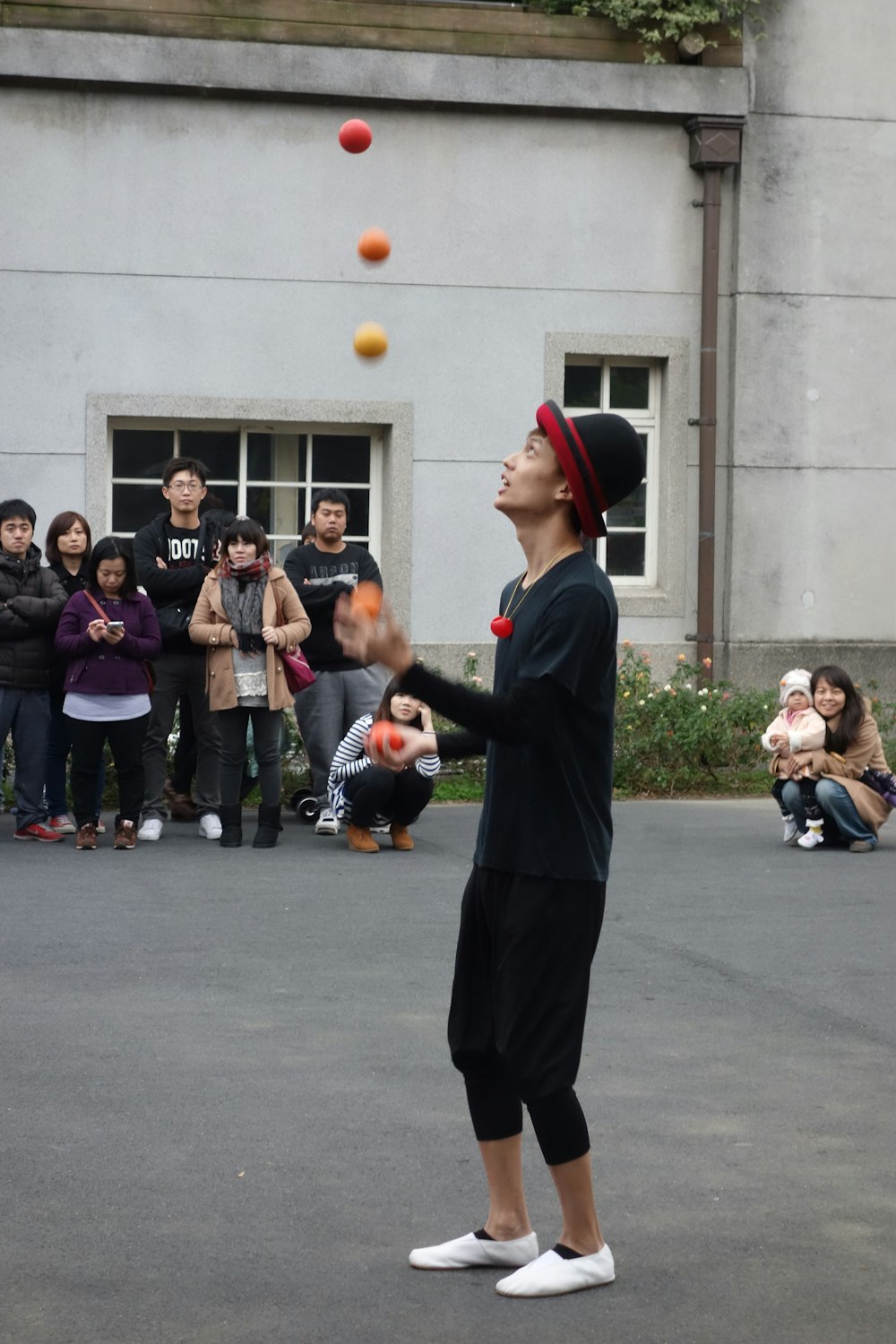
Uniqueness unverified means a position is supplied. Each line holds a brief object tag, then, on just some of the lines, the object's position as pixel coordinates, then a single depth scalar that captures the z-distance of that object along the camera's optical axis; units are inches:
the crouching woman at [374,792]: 418.9
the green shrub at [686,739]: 530.0
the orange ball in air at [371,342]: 236.4
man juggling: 155.6
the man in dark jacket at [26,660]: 423.5
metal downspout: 600.4
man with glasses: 439.5
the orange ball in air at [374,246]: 236.8
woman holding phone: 417.1
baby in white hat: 433.4
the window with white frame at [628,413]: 618.8
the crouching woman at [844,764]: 430.6
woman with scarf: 423.2
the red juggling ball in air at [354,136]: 252.7
